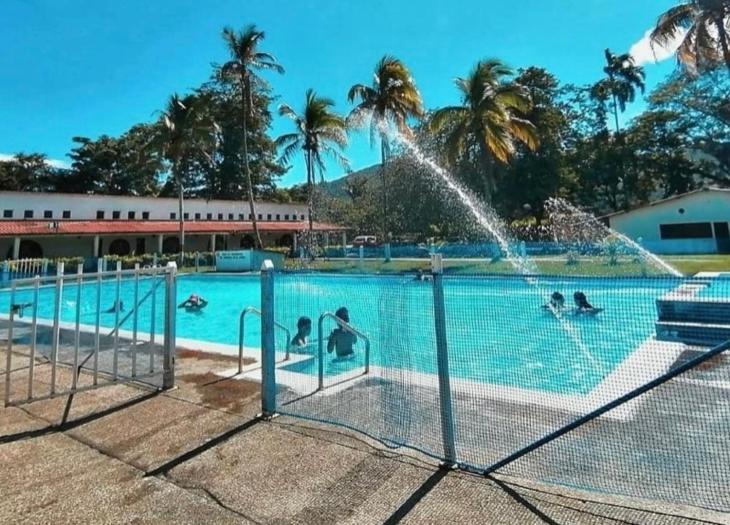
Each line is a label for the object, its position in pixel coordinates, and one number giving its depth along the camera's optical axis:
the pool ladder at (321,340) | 4.95
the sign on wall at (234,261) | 25.45
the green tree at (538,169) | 36.88
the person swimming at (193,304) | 15.25
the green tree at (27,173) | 47.00
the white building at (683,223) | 24.74
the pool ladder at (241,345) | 5.90
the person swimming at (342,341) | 5.81
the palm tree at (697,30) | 16.80
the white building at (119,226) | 28.02
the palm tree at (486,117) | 24.09
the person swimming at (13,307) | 4.55
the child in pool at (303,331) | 5.89
